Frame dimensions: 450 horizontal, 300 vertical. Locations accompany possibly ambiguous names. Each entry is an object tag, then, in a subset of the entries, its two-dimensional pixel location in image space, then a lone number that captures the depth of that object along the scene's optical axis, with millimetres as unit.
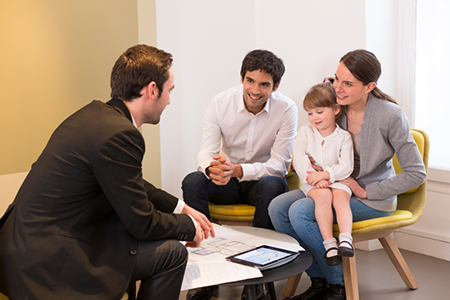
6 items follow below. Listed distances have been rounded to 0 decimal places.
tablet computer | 1684
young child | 2105
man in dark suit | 1386
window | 2857
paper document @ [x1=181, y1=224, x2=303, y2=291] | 1595
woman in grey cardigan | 2135
